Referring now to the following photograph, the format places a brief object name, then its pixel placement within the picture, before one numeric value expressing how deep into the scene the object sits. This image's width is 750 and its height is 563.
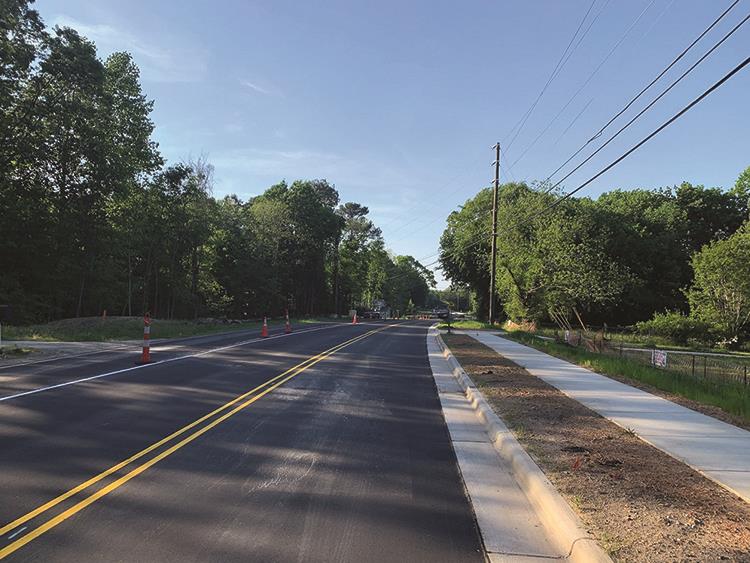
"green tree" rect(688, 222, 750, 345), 35.00
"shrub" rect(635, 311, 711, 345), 36.34
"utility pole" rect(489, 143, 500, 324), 39.41
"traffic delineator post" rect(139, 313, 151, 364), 14.21
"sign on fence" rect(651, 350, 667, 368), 13.67
